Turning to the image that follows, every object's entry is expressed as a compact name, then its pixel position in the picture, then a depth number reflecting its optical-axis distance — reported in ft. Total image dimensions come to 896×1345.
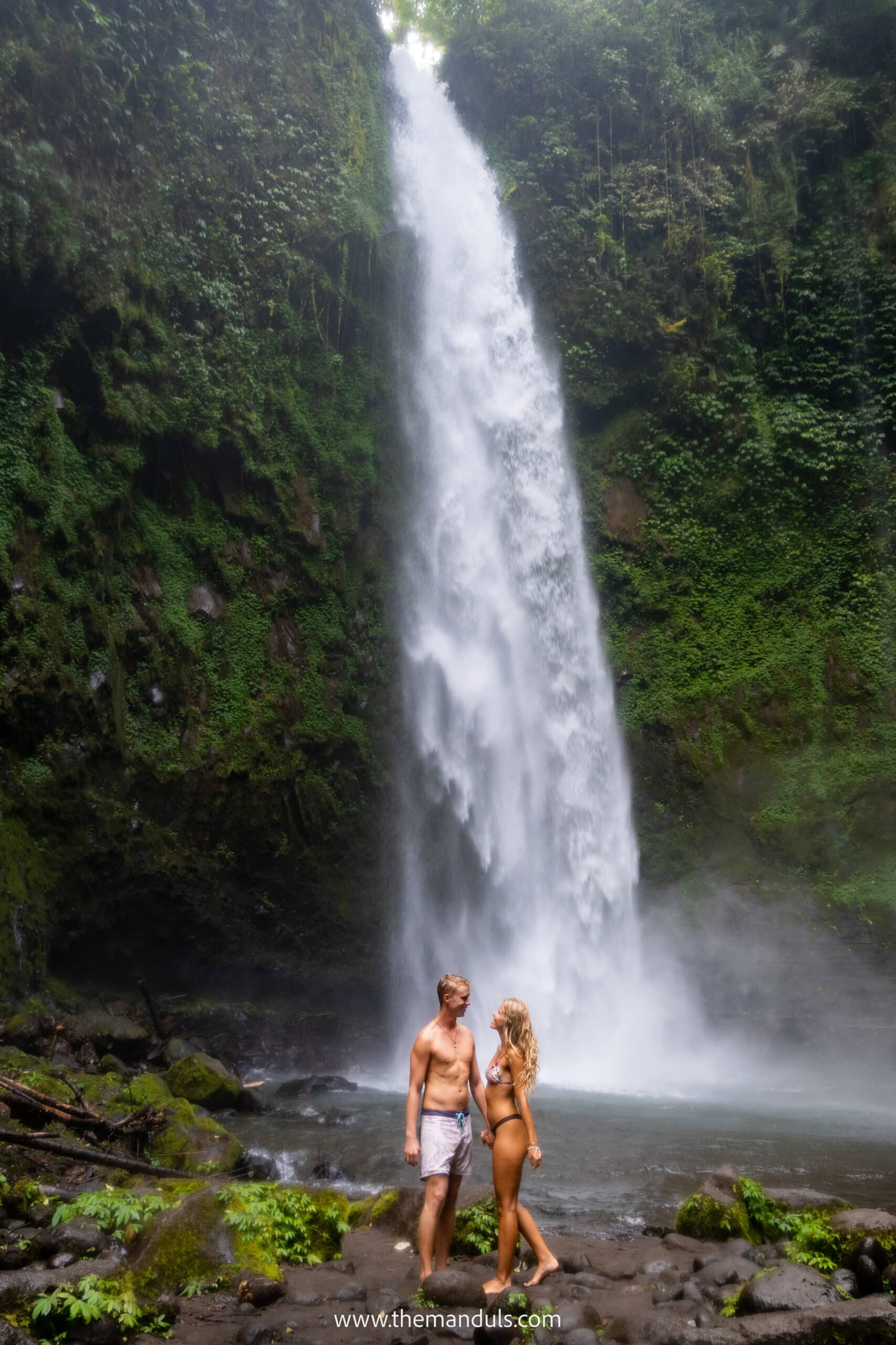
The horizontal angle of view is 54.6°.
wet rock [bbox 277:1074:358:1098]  33.68
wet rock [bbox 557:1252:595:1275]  13.53
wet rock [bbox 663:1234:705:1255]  14.57
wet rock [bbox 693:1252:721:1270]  13.26
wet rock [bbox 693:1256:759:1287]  12.39
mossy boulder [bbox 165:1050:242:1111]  28.37
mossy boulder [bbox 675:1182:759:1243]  14.89
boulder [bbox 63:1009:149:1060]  30.73
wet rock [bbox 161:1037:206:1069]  32.32
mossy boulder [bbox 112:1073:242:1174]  19.13
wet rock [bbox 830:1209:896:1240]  12.51
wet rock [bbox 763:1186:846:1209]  15.21
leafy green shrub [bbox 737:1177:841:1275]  12.87
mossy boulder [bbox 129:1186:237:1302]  11.93
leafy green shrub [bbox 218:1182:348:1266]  13.34
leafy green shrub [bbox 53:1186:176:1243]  13.17
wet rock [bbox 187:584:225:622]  42.22
